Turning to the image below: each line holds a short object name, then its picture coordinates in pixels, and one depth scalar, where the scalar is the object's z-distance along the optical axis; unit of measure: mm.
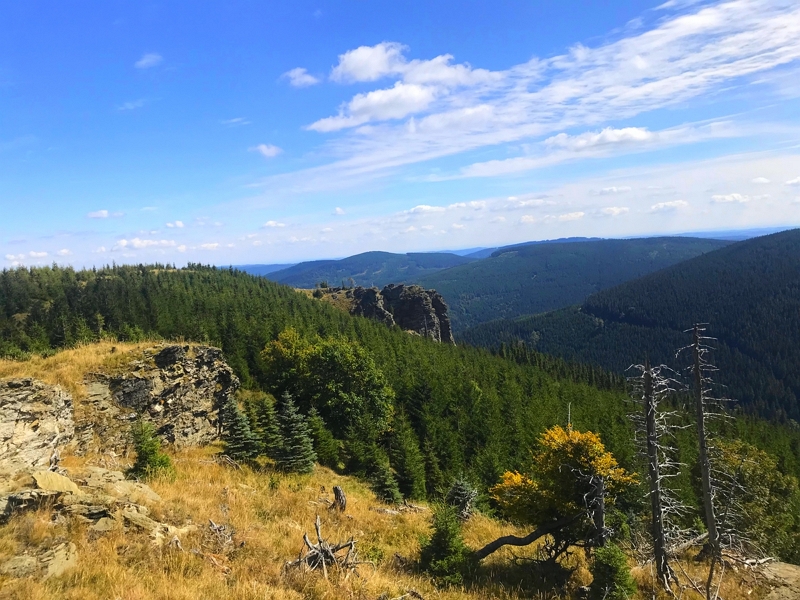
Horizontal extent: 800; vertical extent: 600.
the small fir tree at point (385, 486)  26344
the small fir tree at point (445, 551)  12023
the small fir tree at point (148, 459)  15531
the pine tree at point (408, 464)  33781
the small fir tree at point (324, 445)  32625
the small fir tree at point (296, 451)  25156
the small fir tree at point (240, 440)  24848
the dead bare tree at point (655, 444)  13953
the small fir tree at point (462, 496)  22362
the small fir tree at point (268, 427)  26031
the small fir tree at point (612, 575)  11414
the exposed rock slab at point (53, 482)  9633
